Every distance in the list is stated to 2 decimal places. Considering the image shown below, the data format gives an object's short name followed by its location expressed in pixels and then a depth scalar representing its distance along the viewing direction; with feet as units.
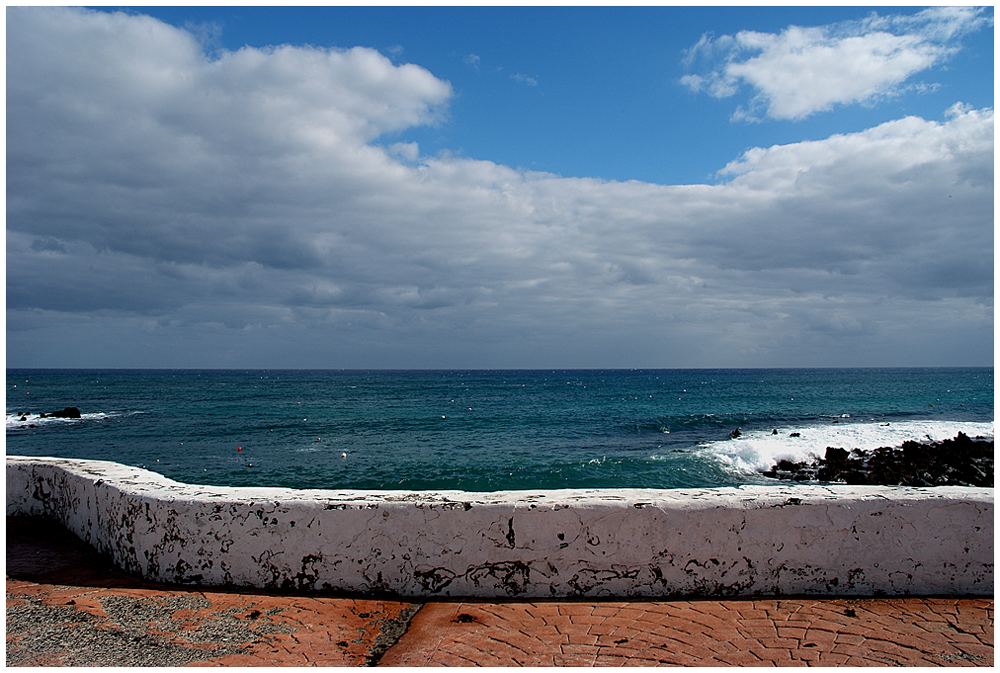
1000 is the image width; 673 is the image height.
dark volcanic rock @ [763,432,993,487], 55.47
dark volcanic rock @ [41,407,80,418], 125.28
